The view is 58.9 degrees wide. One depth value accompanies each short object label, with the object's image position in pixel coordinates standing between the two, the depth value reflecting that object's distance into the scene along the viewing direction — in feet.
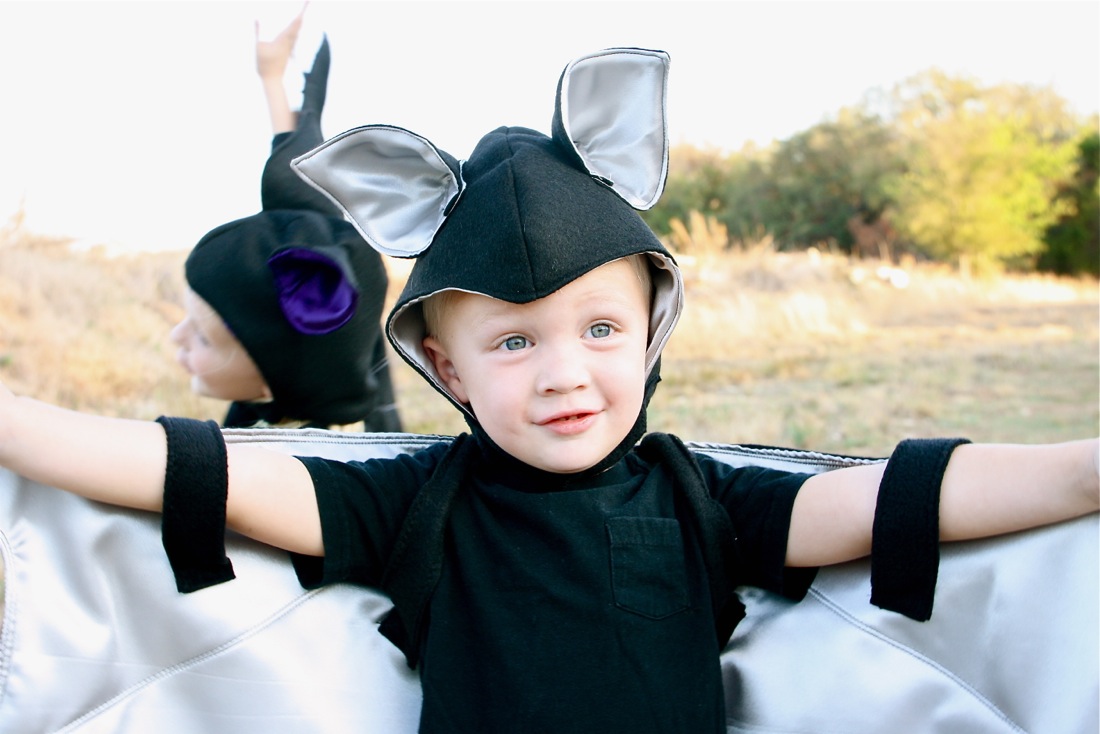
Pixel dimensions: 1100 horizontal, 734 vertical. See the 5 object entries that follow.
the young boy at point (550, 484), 4.42
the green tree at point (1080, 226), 76.23
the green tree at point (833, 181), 79.10
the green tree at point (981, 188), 73.20
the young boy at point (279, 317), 7.23
